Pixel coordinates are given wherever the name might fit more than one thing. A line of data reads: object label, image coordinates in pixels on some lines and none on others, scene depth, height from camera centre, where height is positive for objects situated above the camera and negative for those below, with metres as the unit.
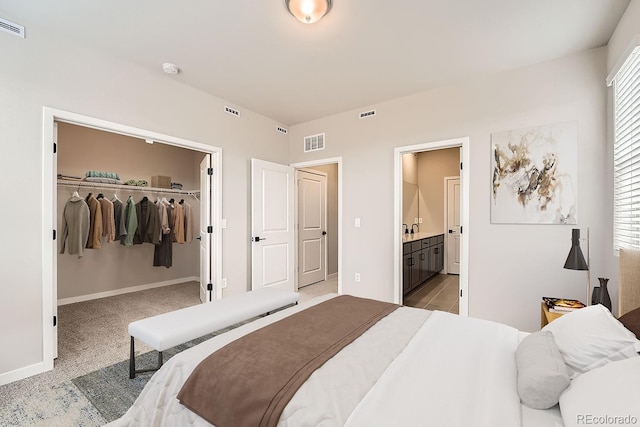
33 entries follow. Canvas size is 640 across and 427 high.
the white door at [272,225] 3.98 -0.19
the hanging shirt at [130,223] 4.36 -0.16
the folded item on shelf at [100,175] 4.09 +0.55
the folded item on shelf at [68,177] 3.96 +0.49
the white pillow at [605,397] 0.77 -0.54
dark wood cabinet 4.04 -0.79
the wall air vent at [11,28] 2.14 +1.39
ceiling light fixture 1.98 +1.42
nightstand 2.13 -0.78
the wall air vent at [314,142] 4.36 +1.07
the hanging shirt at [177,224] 4.86 -0.19
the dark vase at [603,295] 1.98 -0.58
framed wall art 2.68 +0.36
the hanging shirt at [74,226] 3.78 -0.17
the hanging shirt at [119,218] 4.30 -0.08
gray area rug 1.84 -1.23
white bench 1.93 -0.80
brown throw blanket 1.07 -0.66
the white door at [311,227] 4.97 -0.26
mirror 5.49 +0.18
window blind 1.91 +0.41
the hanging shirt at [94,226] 3.98 -0.18
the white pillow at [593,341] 1.07 -0.51
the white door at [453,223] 6.03 -0.23
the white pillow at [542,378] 1.01 -0.59
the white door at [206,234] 3.64 -0.27
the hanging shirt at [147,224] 4.57 -0.18
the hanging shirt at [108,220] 4.11 -0.11
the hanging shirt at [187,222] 5.04 -0.17
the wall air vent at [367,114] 3.86 +1.32
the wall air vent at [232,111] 3.74 +1.33
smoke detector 2.84 +1.44
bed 0.91 -0.66
